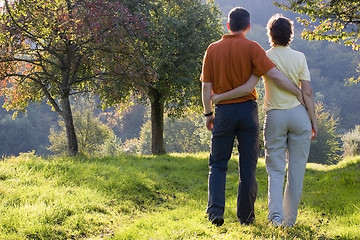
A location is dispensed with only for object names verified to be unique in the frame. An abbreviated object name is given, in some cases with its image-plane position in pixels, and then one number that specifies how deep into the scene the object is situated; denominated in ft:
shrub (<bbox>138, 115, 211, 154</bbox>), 207.89
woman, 15.35
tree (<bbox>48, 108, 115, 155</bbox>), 146.30
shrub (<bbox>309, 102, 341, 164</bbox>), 155.53
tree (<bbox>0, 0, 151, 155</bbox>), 38.73
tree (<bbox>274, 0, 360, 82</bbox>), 32.96
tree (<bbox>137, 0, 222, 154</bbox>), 54.44
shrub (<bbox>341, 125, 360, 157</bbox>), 95.25
